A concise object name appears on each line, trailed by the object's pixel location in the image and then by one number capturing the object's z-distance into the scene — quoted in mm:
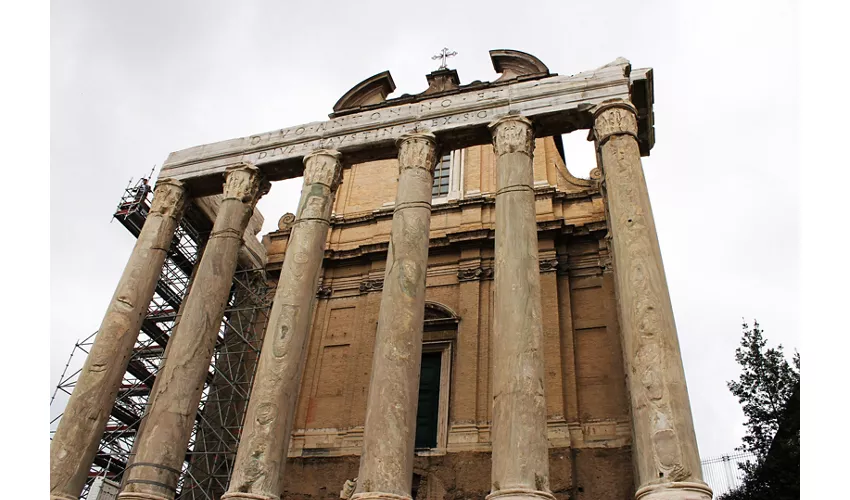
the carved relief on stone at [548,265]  15953
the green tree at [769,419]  18781
